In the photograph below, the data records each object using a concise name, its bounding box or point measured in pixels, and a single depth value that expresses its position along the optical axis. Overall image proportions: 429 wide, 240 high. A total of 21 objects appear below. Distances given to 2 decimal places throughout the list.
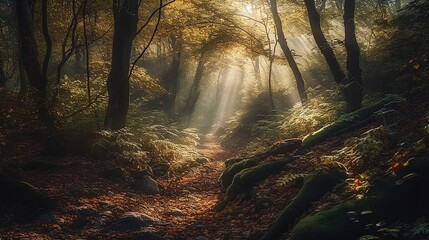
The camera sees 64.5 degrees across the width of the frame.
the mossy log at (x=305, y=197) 5.93
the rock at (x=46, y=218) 6.92
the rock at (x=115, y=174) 9.96
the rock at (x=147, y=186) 9.74
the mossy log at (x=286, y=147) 10.02
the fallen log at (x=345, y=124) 9.52
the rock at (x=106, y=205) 7.98
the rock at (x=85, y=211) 7.39
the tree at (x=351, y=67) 10.62
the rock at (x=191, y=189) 10.39
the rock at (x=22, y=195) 7.29
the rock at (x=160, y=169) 11.27
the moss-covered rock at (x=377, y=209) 4.83
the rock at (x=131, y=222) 7.03
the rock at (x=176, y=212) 8.25
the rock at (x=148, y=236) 6.55
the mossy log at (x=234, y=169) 9.90
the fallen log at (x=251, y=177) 8.62
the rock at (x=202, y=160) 14.07
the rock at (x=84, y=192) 8.34
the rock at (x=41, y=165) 9.46
